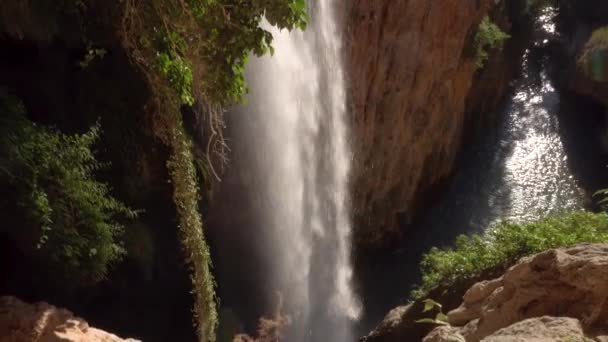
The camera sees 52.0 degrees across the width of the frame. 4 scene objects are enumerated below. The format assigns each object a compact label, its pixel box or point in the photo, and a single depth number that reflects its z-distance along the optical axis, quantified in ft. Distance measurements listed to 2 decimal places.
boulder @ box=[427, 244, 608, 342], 10.37
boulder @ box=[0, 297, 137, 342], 13.43
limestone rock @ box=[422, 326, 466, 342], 11.51
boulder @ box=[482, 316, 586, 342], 9.54
